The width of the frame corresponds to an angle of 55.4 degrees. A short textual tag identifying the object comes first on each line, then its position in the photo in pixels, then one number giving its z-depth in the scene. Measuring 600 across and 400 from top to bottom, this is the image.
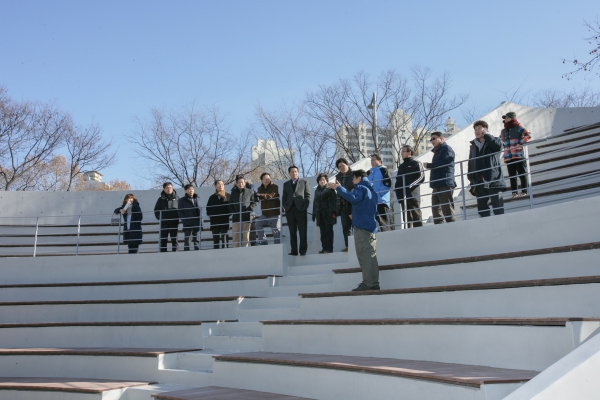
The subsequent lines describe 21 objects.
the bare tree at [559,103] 28.09
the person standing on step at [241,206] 9.35
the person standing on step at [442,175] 7.21
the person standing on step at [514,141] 8.04
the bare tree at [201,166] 22.67
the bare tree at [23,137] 22.73
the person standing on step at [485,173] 6.71
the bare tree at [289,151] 23.02
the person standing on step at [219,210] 9.73
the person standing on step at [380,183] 7.98
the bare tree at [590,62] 10.52
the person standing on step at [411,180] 7.65
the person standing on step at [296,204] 8.71
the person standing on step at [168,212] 10.11
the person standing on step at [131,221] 10.46
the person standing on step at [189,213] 10.03
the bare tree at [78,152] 24.42
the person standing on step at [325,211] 8.45
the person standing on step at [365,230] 6.37
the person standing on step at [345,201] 8.27
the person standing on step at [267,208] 9.33
